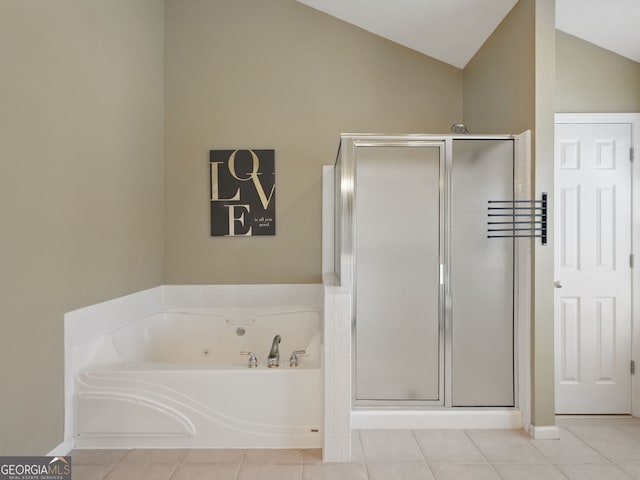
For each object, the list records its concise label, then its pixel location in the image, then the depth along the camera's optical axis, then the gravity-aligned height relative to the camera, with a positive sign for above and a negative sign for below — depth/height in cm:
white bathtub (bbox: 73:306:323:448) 231 -94
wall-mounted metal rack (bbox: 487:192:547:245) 251 +13
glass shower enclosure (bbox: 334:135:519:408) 264 -26
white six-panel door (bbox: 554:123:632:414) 293 -22
